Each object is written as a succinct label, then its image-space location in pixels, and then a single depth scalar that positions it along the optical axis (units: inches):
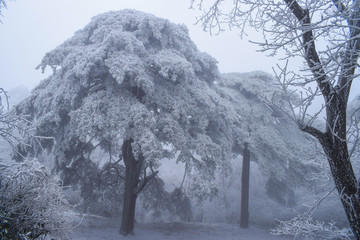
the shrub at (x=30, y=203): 142.8
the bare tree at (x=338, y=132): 130.1
